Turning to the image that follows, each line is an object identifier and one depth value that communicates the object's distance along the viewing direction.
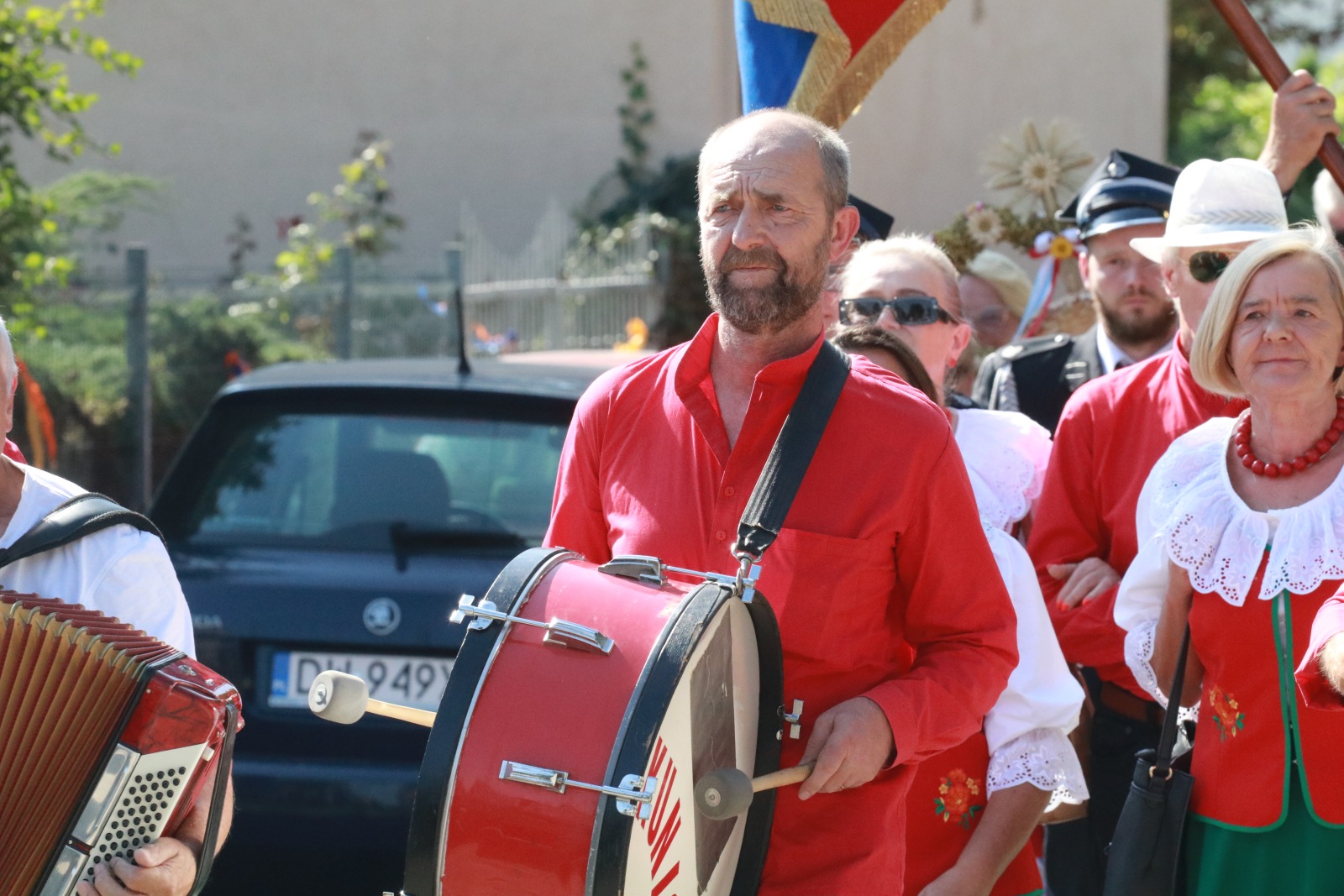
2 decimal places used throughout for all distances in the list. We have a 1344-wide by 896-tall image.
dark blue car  8.22
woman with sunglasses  6.38
